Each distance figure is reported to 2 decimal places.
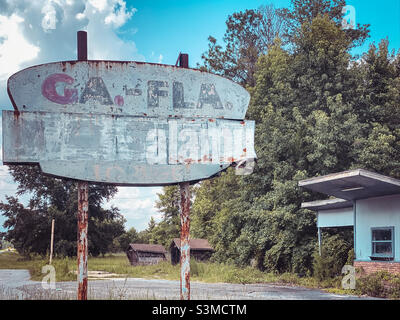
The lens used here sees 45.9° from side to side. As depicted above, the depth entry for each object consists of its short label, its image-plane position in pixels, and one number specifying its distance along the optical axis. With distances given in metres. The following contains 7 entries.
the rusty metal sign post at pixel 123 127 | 9.20
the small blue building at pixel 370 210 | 14.85
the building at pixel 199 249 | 41.00
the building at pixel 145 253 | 43.88
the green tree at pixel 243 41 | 39.00
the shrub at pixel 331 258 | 19.31
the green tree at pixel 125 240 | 58.58
